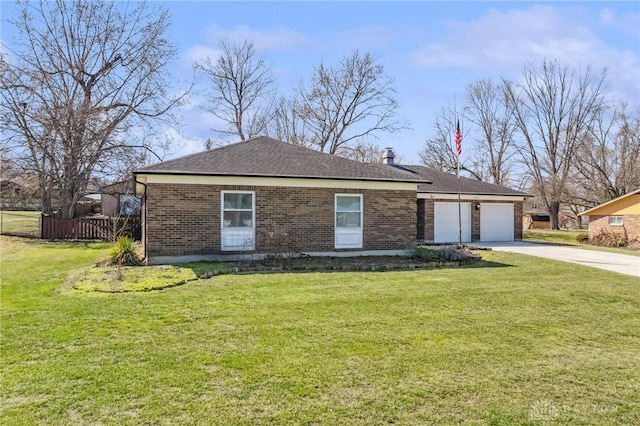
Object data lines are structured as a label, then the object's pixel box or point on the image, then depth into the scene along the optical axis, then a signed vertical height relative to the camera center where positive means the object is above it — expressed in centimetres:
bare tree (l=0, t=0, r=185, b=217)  2105 +662
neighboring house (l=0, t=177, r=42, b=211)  2223 +224
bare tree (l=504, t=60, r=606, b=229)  3759 +940
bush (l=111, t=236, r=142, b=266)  1183 -87
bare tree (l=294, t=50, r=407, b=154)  3612 +1160
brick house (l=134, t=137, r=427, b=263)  1249 +67
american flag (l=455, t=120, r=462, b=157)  1677 +352
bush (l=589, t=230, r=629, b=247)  2208 -75
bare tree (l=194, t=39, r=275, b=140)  3634 +1310
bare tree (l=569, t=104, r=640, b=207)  3438 +540
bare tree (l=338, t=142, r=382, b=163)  3844 +719
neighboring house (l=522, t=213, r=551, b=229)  4300 +50
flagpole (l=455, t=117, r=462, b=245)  1677 +352
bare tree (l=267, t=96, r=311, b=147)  3909 +1010
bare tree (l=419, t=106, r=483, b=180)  4225 +795
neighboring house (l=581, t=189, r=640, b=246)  2184 +48
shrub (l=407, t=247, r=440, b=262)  1324 -97
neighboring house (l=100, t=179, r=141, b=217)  2897 +180
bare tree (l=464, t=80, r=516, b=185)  4228 +954
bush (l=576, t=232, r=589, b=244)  2468 -74
